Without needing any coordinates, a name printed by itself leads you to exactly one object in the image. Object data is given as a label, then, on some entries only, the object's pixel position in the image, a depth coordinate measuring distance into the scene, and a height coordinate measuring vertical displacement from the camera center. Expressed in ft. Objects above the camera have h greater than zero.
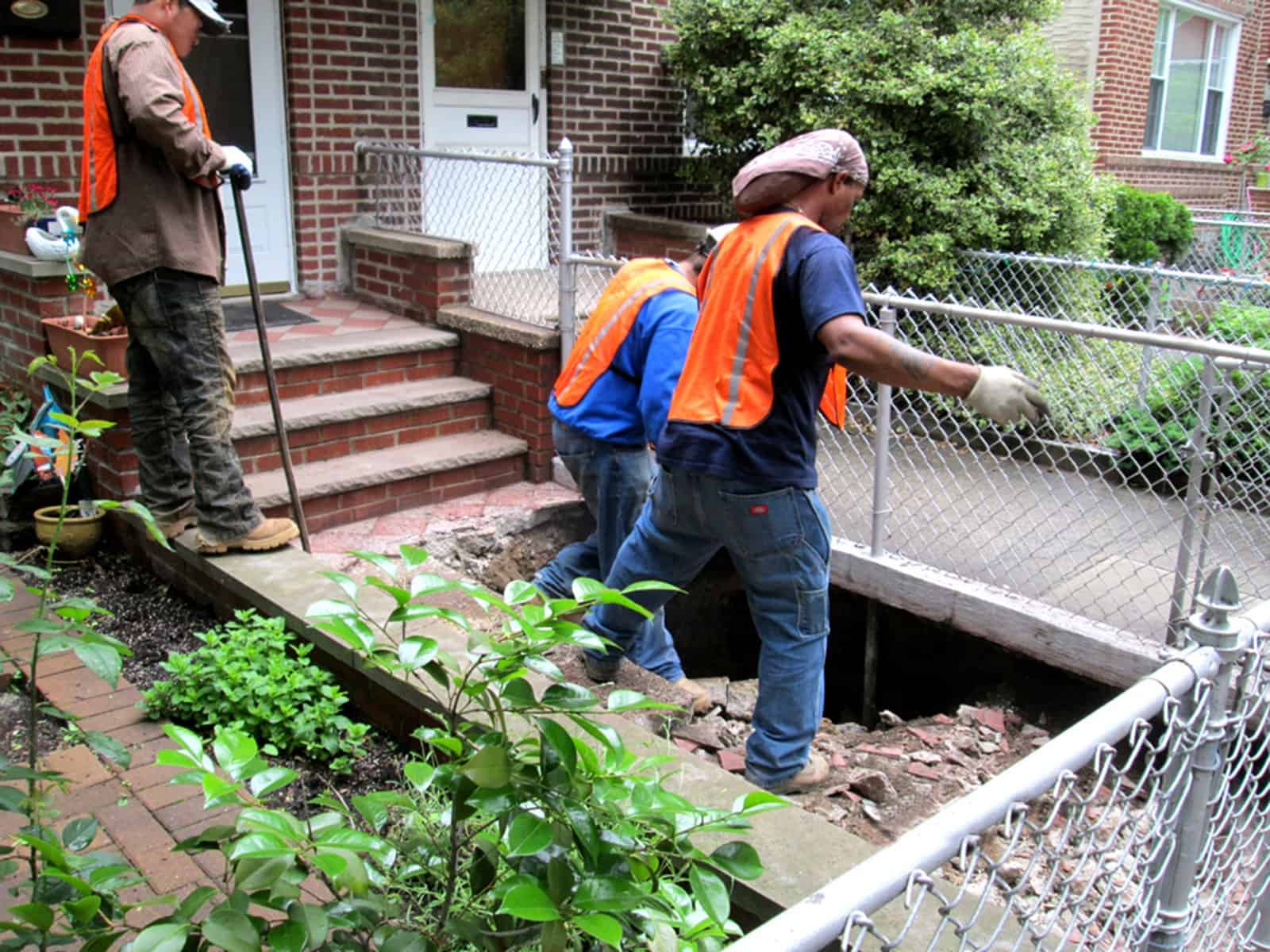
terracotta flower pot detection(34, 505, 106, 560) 15.57 -4.76
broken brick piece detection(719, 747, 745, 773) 12.42 -6.16
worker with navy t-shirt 9.80 -1.94
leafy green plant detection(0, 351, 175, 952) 4.84 -3.07
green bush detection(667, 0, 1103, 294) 23.49 +1.69
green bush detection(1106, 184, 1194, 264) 40.05 -0.95
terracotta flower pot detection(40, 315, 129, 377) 15.24 -2.21
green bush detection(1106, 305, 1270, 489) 18.72 -3.82
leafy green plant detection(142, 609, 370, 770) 11.00 -4.98
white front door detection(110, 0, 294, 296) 22.34 +1.26
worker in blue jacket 12.54 -2.42
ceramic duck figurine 16.17 -0.88
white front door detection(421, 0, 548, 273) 25.94 +1.57
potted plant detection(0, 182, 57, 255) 16.66 -0.54
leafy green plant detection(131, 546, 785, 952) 4.48 -2.71
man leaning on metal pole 12.60 -0.58
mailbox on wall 19.20 +2.65
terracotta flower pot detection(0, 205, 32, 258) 16.76 -0.79
